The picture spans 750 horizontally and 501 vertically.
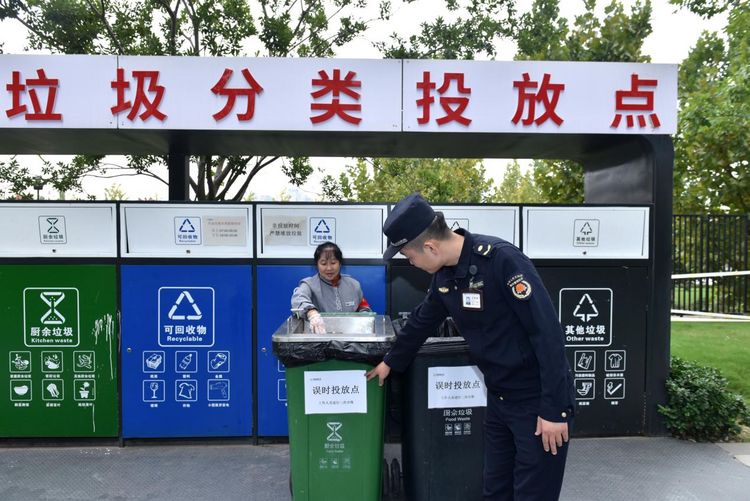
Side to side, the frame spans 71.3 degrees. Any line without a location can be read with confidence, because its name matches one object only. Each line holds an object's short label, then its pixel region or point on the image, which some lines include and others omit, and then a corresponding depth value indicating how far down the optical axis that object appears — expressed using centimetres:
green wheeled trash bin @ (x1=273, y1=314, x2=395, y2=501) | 297
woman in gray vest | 390
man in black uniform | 214
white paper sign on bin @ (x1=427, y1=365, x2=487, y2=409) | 305
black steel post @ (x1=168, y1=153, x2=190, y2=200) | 512
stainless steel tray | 298
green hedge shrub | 425
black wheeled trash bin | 305
